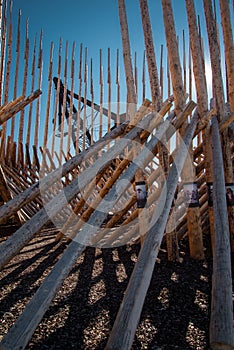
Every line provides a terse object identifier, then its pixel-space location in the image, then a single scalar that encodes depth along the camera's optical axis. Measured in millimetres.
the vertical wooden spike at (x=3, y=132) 4738
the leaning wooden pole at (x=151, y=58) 2539
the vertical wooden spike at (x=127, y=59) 2648
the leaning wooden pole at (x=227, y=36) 2937
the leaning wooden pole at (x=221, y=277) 948
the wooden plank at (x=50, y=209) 1306
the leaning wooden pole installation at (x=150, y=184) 1097
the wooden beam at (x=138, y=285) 983
